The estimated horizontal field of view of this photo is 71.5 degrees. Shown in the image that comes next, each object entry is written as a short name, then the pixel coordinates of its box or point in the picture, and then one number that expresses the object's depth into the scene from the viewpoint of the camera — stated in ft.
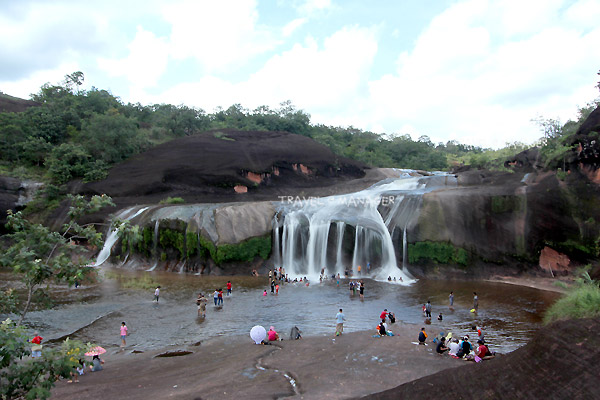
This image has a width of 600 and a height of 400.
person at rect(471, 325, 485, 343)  44.00
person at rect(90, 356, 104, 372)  41.09
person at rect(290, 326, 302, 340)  50.93
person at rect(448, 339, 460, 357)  41.81
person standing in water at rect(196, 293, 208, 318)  63.00
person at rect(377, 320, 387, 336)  49.60
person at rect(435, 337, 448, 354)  42.75
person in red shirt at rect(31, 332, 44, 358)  39.81
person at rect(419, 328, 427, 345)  45.60
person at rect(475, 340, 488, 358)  40.40
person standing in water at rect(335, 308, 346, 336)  51.06
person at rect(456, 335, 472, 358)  41.29
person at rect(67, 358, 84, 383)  37.83
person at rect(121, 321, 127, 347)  51.13
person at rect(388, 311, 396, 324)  57.21
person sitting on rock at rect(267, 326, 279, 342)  50.14
